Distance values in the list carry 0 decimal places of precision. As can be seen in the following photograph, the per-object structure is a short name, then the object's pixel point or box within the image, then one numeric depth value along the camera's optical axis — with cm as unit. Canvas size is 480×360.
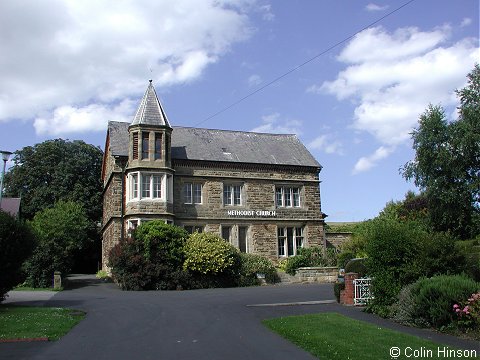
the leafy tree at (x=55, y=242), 2555
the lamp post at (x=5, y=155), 2244
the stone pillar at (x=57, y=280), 2497
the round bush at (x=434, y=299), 1180
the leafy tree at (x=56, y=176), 4878
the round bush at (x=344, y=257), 2973
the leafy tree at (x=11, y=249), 1659
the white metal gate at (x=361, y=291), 1633
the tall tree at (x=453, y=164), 3201
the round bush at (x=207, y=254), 2586
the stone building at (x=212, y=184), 3045
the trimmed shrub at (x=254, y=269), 2820
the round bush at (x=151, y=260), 2477
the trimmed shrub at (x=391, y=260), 1452
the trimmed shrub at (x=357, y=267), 1734
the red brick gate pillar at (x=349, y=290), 1636
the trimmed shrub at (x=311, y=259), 3170
